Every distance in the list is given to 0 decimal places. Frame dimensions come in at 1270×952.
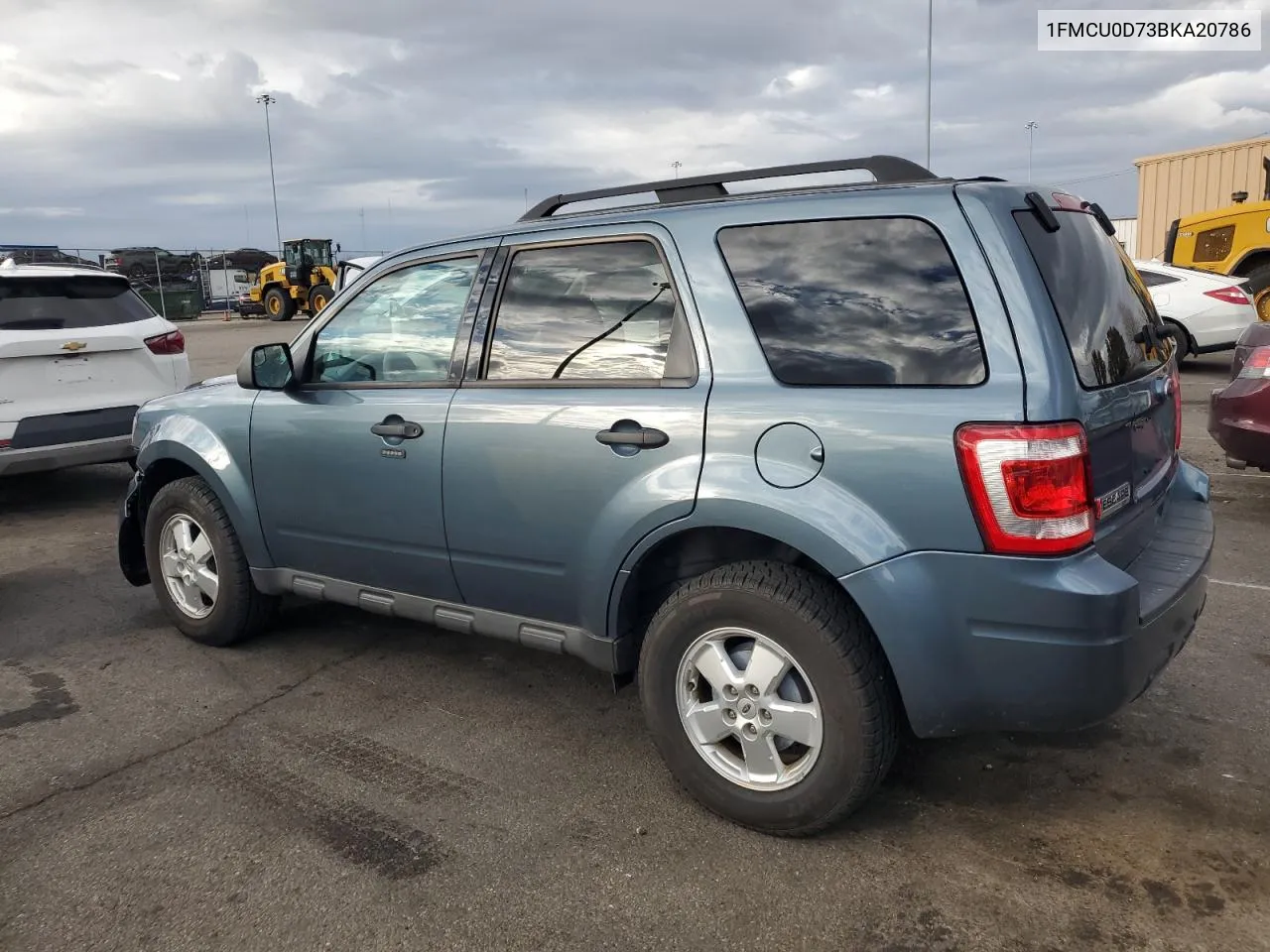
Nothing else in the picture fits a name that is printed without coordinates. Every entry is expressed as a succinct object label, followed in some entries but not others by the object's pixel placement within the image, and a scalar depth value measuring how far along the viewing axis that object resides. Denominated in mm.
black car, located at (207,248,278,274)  41500
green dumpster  36031
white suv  6879
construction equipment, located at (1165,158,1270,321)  14375
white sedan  12531
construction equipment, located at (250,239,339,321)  32000
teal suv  2596
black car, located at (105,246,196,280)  37719
